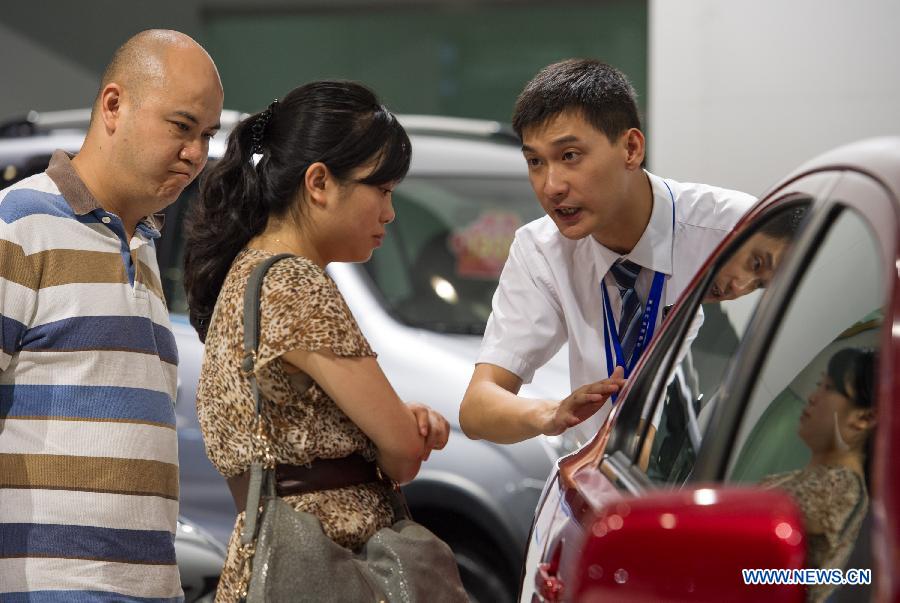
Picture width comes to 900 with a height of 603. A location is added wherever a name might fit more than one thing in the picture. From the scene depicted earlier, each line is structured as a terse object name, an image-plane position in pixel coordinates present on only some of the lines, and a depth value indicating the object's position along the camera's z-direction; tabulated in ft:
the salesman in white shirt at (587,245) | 16.94
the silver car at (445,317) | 25.88
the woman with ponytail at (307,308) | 13.37
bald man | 14.05
